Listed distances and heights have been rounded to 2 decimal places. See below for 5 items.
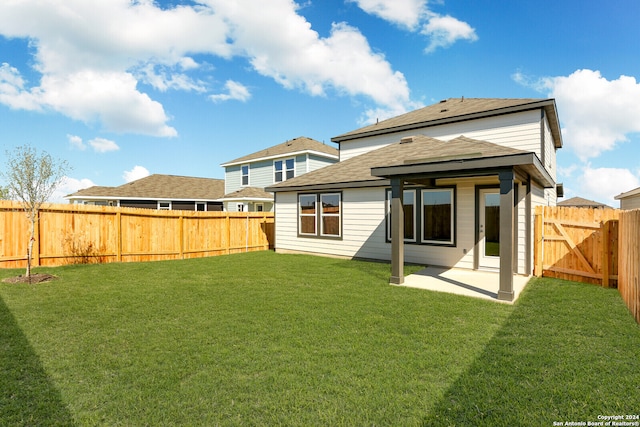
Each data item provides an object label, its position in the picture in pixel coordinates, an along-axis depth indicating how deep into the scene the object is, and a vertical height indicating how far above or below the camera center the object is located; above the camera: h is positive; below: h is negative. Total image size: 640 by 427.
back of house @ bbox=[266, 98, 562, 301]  6.82 +0.63
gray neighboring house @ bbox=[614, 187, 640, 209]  17.70 +0.78
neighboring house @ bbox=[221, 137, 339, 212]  21.31 +3.37
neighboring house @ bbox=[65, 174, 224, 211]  25.71 +1.60
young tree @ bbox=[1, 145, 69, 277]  8.07 +0.88
